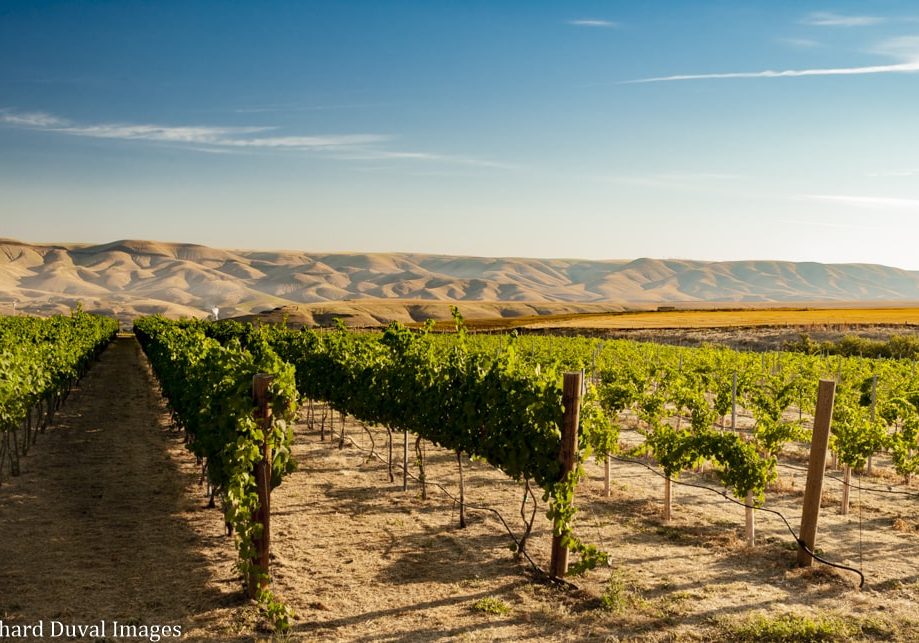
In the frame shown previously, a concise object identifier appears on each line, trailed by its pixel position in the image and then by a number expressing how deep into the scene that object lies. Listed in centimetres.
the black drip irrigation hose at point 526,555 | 761
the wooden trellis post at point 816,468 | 818
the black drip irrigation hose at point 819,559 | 769
